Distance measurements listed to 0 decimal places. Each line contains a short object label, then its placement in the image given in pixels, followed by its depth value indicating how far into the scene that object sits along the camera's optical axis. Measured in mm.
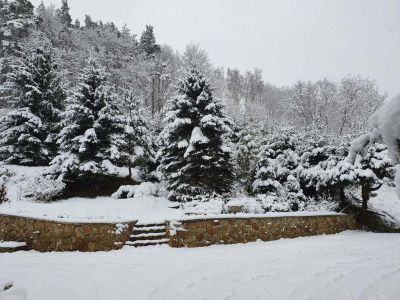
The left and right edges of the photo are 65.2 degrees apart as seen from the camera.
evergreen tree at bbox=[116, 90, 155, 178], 17156
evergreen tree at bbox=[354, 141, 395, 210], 11945
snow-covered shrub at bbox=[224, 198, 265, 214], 11861
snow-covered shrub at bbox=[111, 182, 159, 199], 14805
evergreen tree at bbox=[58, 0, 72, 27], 49412
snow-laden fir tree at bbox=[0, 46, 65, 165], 17766
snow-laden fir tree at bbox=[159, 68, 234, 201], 14570
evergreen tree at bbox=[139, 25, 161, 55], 44500
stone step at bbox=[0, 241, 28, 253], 8484
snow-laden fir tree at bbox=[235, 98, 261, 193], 17658
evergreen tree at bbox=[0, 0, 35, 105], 30847
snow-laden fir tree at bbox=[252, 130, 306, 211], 14891
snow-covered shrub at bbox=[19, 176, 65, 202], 13490
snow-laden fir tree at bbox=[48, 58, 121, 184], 15078
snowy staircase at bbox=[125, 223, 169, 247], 9203
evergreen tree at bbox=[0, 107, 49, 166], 17578
